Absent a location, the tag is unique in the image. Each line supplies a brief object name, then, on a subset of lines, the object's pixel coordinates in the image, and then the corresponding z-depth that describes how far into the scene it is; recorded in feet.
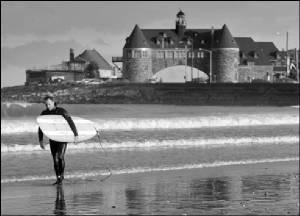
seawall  366.63
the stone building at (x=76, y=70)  489.67
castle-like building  474.49
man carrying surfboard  46.73
